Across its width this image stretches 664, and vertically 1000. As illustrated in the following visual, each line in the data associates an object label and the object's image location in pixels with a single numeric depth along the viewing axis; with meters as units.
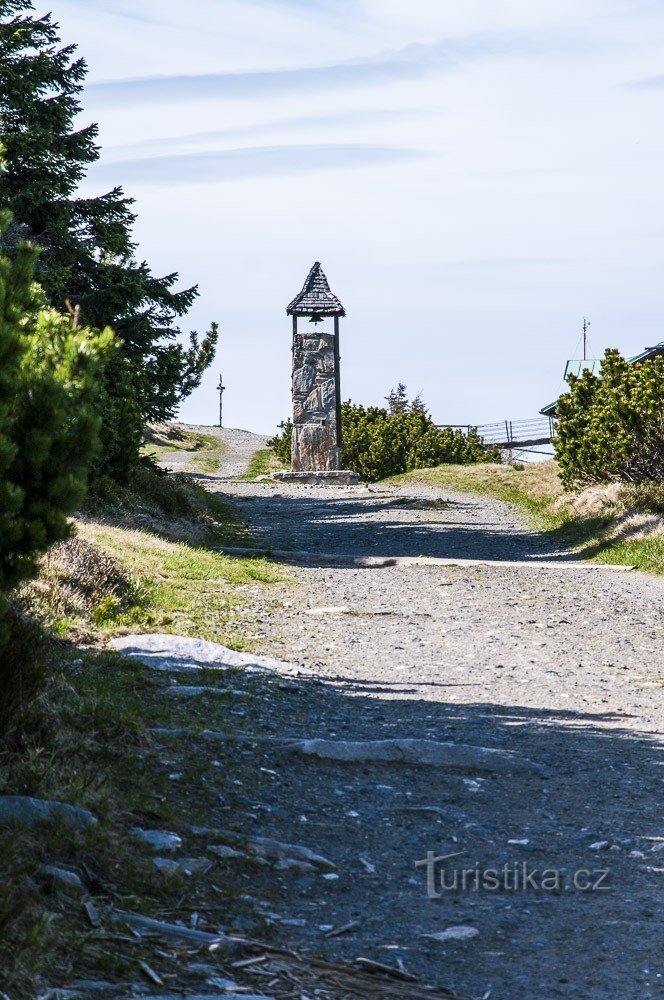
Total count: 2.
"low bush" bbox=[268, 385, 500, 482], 86.44
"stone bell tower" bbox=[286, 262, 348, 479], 77.69
